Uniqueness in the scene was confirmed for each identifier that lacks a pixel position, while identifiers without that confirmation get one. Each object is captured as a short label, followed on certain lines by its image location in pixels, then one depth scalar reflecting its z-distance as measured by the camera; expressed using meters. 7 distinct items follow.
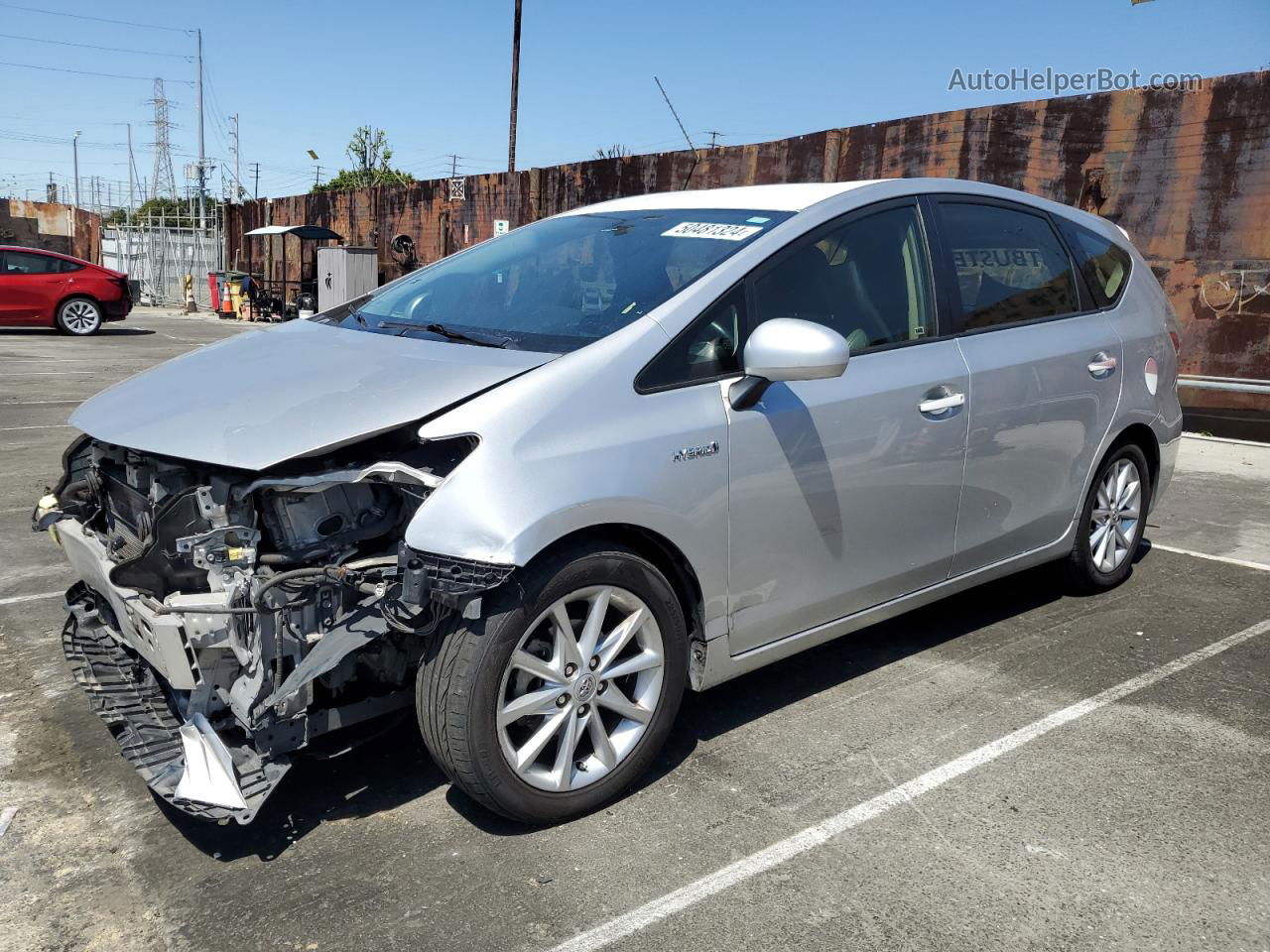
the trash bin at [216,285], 28.89
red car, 18.91
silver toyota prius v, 2.72
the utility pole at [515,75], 23.48
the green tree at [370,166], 52.81
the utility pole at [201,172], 32.82
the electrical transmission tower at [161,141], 75.31
